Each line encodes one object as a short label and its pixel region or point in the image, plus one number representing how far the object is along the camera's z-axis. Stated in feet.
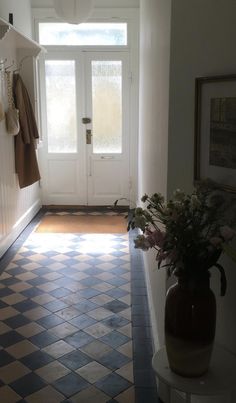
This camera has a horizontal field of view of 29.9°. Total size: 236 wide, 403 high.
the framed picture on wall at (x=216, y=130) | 4.99
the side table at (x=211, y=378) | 4.47
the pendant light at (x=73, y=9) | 12.85
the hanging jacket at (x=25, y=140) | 14.79
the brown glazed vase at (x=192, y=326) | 4.61
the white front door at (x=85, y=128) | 18.99
